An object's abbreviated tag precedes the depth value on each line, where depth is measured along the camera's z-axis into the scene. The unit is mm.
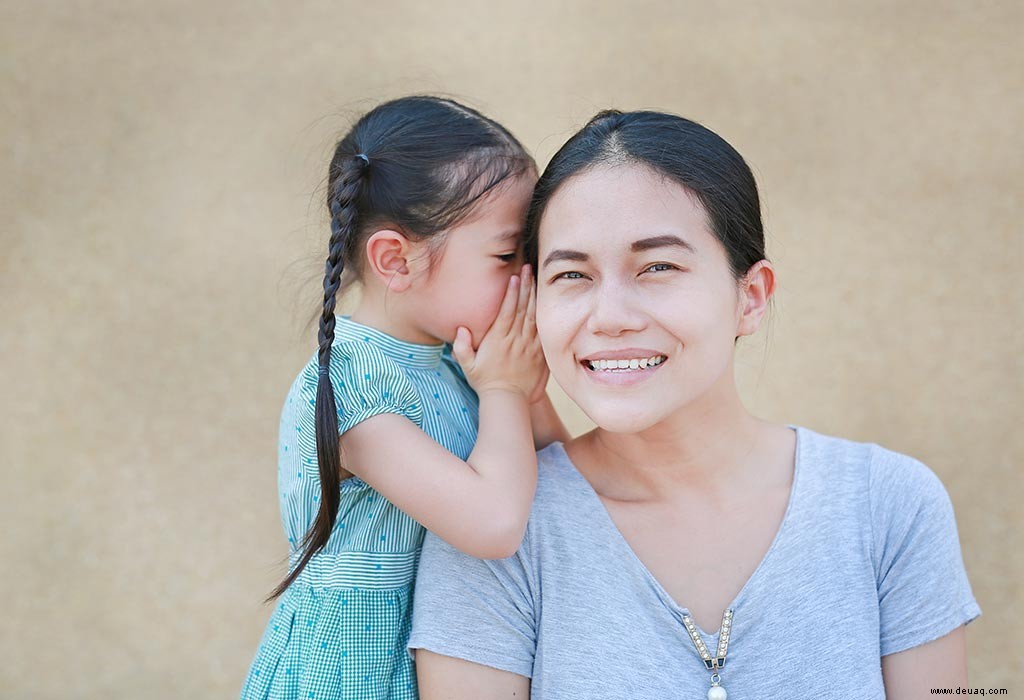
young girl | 1661
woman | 1565
